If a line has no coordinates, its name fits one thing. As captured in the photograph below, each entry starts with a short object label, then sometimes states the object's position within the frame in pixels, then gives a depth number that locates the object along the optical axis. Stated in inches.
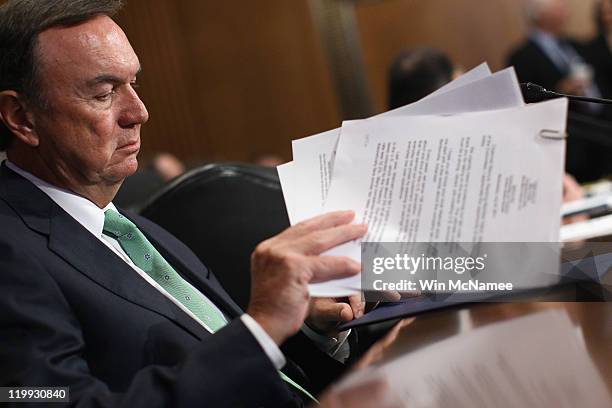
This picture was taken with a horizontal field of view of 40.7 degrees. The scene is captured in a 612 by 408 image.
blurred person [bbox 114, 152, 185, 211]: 108.4
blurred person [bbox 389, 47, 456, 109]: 138.8
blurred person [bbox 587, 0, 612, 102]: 222.0
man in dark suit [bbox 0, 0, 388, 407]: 48.8
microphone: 56.1
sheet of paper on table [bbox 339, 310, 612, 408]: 40.5
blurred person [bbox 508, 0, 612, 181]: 203.6
